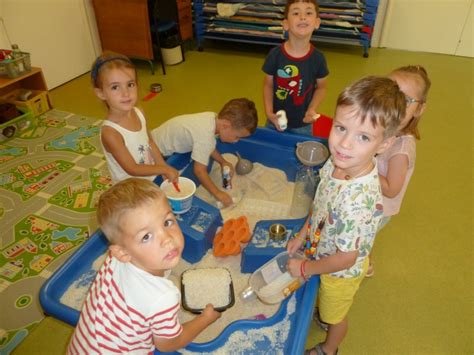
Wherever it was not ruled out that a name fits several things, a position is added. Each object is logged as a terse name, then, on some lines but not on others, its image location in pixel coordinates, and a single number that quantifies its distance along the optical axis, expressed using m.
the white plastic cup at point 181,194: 1.29
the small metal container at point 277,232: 1.29
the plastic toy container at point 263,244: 1.21
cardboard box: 2.57
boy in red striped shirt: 0.71
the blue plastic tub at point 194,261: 1.02
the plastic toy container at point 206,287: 1.13
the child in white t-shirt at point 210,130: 1.49
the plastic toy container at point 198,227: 1.26
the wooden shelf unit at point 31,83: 2.63
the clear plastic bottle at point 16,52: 2.46
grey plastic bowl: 1.60
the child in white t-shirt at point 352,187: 0.78
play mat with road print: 1.43
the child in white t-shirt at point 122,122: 1.20
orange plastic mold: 1.29
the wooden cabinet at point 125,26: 2.98
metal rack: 3.38
